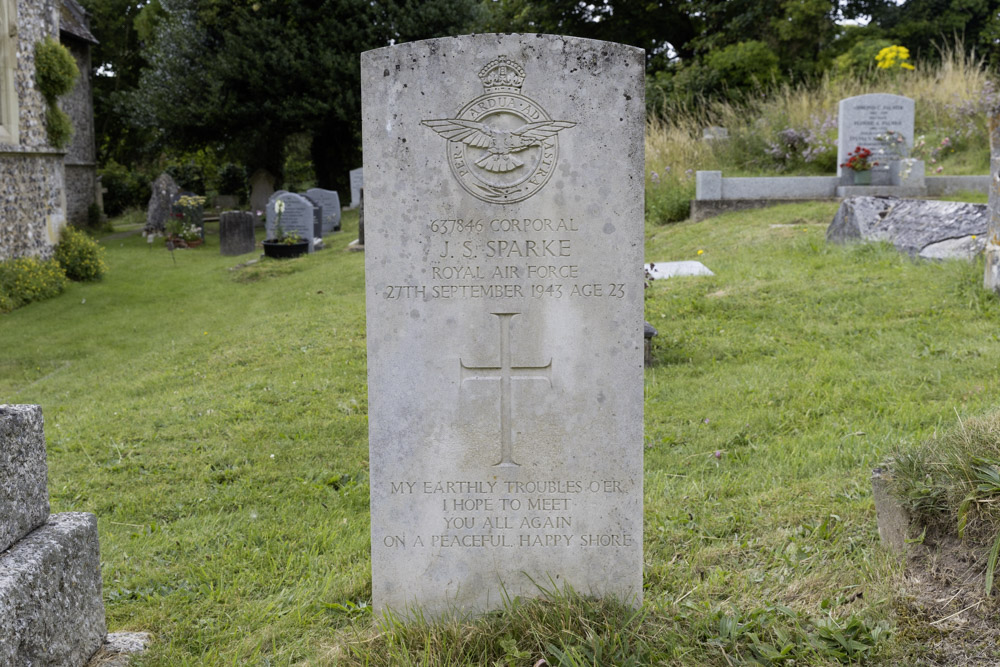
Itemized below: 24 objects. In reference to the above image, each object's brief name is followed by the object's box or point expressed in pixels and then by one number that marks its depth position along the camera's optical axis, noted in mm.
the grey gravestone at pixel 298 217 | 17469
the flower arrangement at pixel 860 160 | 13680
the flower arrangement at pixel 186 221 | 20766
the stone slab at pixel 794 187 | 14000
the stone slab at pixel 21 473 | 2594
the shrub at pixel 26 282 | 12461
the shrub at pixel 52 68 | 13484
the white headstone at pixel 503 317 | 3086
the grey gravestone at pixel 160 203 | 22562
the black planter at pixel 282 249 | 16484
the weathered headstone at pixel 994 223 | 7016
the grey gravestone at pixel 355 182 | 24372
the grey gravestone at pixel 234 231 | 18734
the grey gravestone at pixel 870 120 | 14227
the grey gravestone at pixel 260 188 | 26688
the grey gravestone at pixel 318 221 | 19156
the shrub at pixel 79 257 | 14688
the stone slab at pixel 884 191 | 13531
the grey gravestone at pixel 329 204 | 22125
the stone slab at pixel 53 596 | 2455
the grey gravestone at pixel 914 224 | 8664
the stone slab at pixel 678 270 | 9980
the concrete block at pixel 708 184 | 14188
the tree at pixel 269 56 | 23703
